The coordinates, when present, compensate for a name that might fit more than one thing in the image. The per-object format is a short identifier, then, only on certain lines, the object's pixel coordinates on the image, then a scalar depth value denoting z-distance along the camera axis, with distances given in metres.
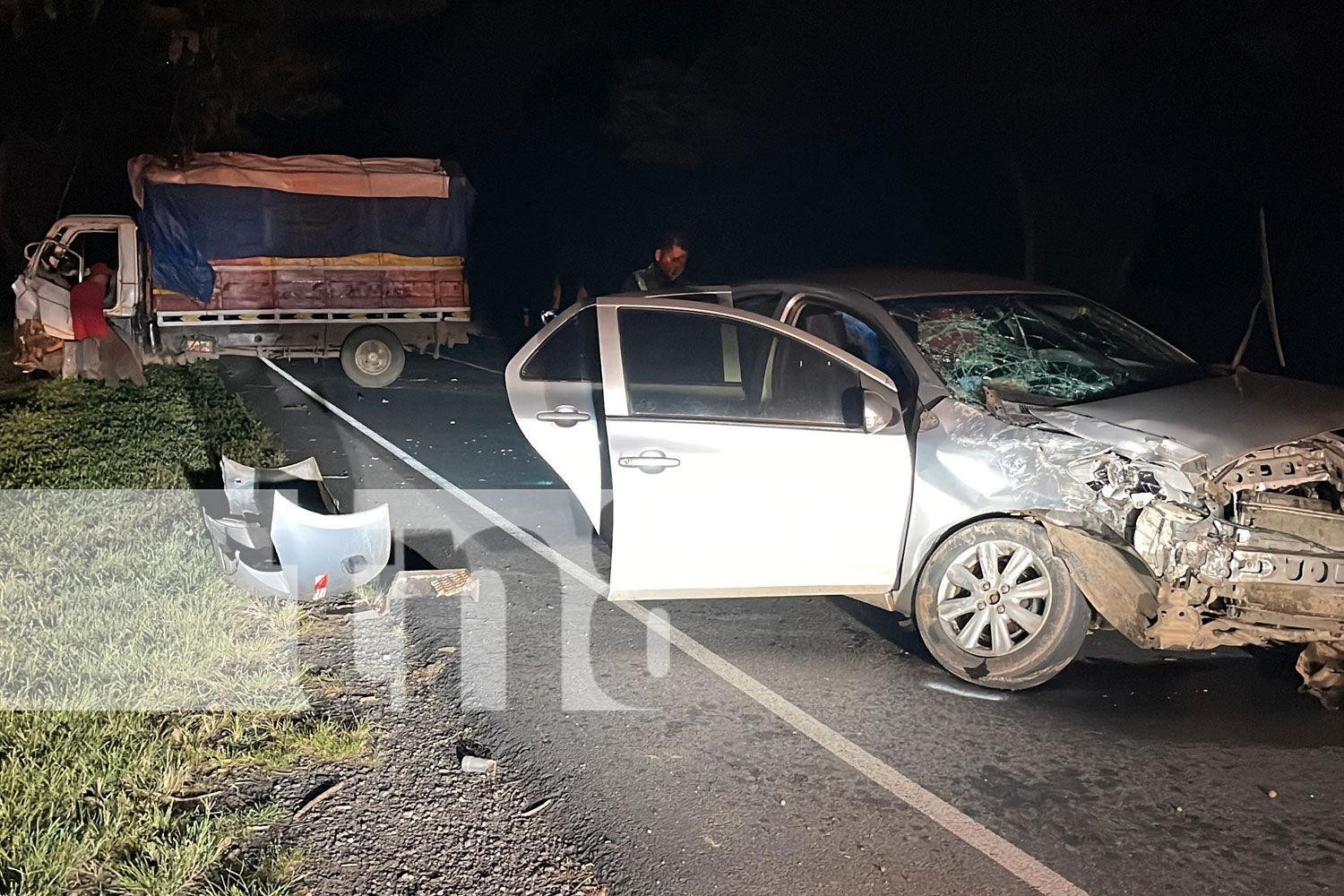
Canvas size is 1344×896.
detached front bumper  5.30
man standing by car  8.61
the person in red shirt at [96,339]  12.88
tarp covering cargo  13.91
